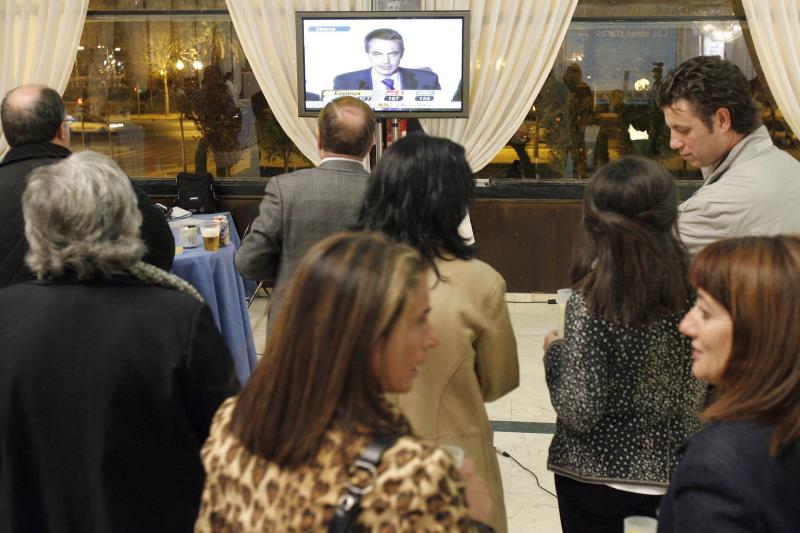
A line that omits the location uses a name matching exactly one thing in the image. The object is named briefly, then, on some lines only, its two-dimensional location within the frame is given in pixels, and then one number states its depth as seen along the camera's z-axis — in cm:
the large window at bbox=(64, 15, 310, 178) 655
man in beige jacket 232
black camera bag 635
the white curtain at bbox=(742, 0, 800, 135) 577
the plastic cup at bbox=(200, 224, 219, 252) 447
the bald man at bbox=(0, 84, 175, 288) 269
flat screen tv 547
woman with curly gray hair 173
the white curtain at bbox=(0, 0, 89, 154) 635
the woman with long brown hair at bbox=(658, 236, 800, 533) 119
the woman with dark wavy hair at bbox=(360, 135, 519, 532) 196
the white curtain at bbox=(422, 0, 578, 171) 596
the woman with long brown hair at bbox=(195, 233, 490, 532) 114
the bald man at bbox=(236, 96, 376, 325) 311
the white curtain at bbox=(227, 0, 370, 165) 613
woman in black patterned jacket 190
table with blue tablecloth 434
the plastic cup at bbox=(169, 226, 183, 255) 455
